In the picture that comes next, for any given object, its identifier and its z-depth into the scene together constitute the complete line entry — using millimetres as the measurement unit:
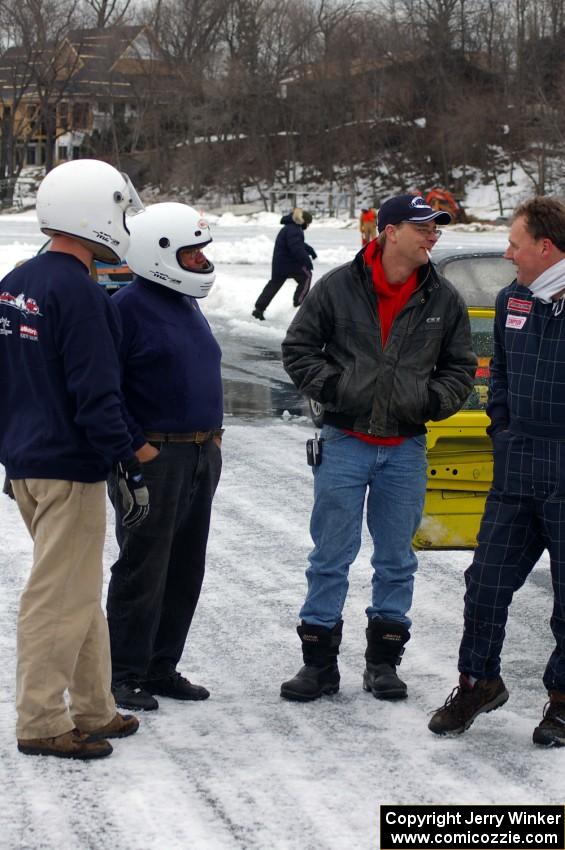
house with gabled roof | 73750
